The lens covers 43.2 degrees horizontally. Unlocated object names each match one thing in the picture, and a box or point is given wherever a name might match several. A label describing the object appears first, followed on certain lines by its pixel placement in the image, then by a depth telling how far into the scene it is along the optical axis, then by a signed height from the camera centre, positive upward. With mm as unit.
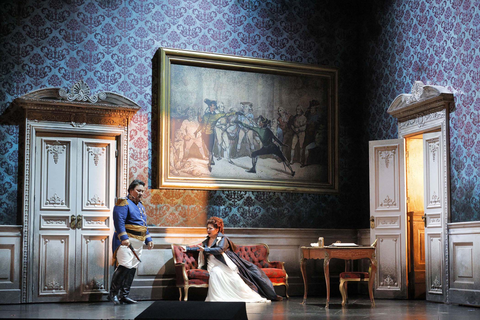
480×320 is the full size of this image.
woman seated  8391 -1177
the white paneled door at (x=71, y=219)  8633 -410
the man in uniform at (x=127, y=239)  8055 -664
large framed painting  9547 +1090
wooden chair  7789 -1144
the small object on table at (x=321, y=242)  8179 -719
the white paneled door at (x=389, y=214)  9164 -391
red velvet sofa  8555 -1145
